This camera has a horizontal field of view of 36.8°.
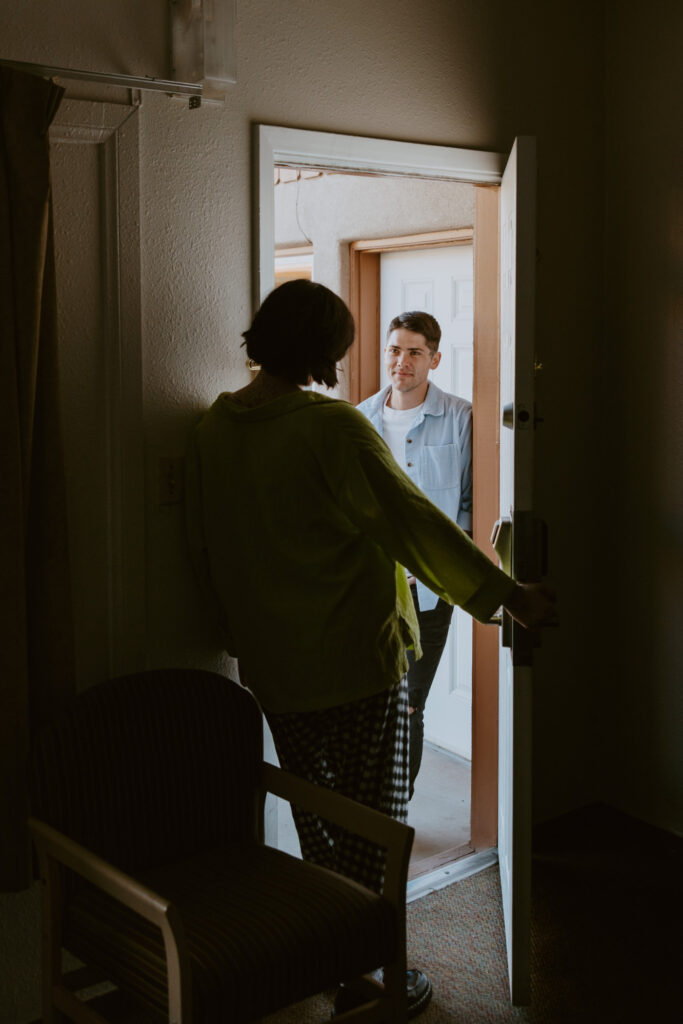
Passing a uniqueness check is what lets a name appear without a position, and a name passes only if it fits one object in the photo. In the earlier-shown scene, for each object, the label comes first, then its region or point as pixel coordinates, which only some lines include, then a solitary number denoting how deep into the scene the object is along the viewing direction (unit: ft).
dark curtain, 6.01
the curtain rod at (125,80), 6.24
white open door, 6.97
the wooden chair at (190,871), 5.25
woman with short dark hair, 6.43
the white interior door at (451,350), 12.30
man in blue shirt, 10.28
